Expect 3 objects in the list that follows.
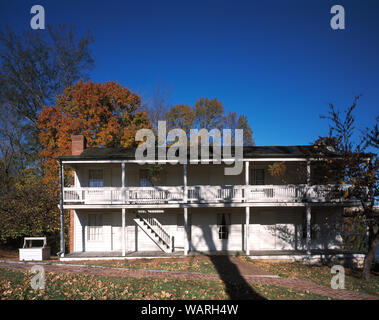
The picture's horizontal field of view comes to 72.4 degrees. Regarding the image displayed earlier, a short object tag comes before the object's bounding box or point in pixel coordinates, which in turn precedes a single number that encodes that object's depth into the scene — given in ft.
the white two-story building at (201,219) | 54.34
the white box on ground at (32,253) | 46.73
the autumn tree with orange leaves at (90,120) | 83.82
